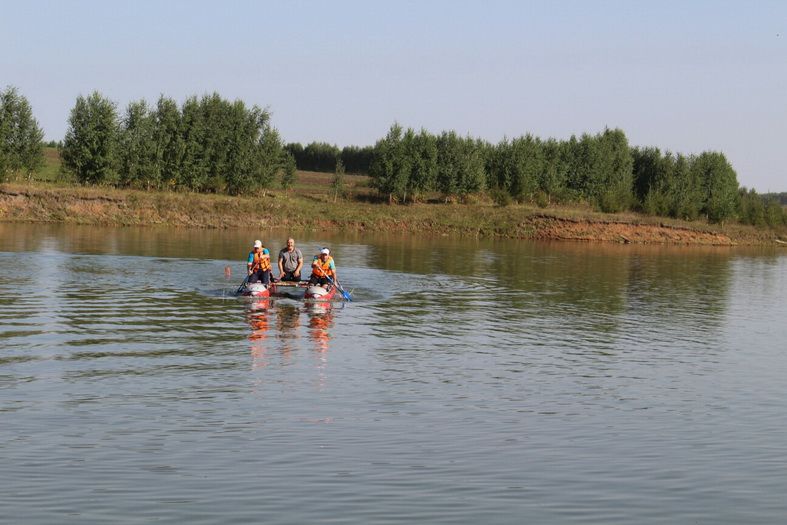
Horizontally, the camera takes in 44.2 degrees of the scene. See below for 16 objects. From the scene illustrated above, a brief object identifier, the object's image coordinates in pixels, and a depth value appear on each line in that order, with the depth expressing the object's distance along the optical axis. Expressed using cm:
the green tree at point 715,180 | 15250
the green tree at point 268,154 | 12275
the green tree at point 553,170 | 14162
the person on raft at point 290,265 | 4112
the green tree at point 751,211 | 15179
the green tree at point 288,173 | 12825
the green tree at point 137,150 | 11075
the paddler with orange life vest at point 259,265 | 3953
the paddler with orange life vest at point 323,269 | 3934
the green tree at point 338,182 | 12900
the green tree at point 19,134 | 10273
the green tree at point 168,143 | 11475
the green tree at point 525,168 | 13662
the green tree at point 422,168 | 13062
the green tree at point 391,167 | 12875
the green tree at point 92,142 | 10725
